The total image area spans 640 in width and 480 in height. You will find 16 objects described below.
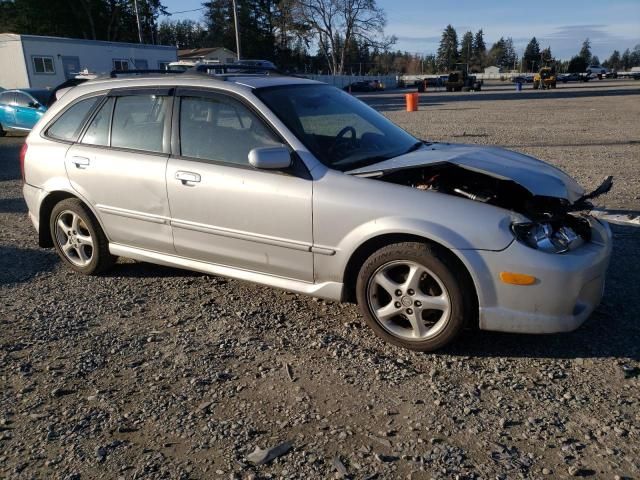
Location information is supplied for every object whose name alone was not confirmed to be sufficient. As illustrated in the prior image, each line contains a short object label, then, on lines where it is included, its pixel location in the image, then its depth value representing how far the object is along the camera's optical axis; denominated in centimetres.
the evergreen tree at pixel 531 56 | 13402
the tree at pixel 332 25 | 7431
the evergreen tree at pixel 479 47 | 14600
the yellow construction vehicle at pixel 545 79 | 5416
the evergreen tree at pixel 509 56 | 14612
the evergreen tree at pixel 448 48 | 13832
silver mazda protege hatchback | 323
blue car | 1545
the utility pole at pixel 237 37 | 3778
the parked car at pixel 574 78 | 7550
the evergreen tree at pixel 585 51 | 14450
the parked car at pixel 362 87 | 6162
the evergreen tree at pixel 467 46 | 14500
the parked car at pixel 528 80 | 7393
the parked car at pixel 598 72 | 8135
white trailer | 2900
